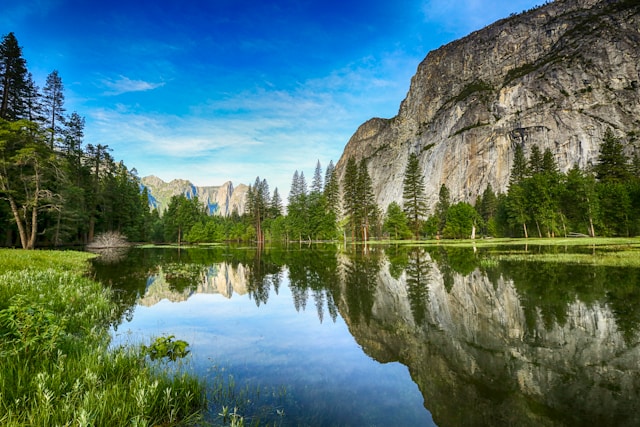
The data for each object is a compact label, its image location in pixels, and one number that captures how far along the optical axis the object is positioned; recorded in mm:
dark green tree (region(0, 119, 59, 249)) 25938
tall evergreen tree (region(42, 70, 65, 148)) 46562
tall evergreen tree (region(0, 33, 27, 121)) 36500
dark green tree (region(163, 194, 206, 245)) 85750
